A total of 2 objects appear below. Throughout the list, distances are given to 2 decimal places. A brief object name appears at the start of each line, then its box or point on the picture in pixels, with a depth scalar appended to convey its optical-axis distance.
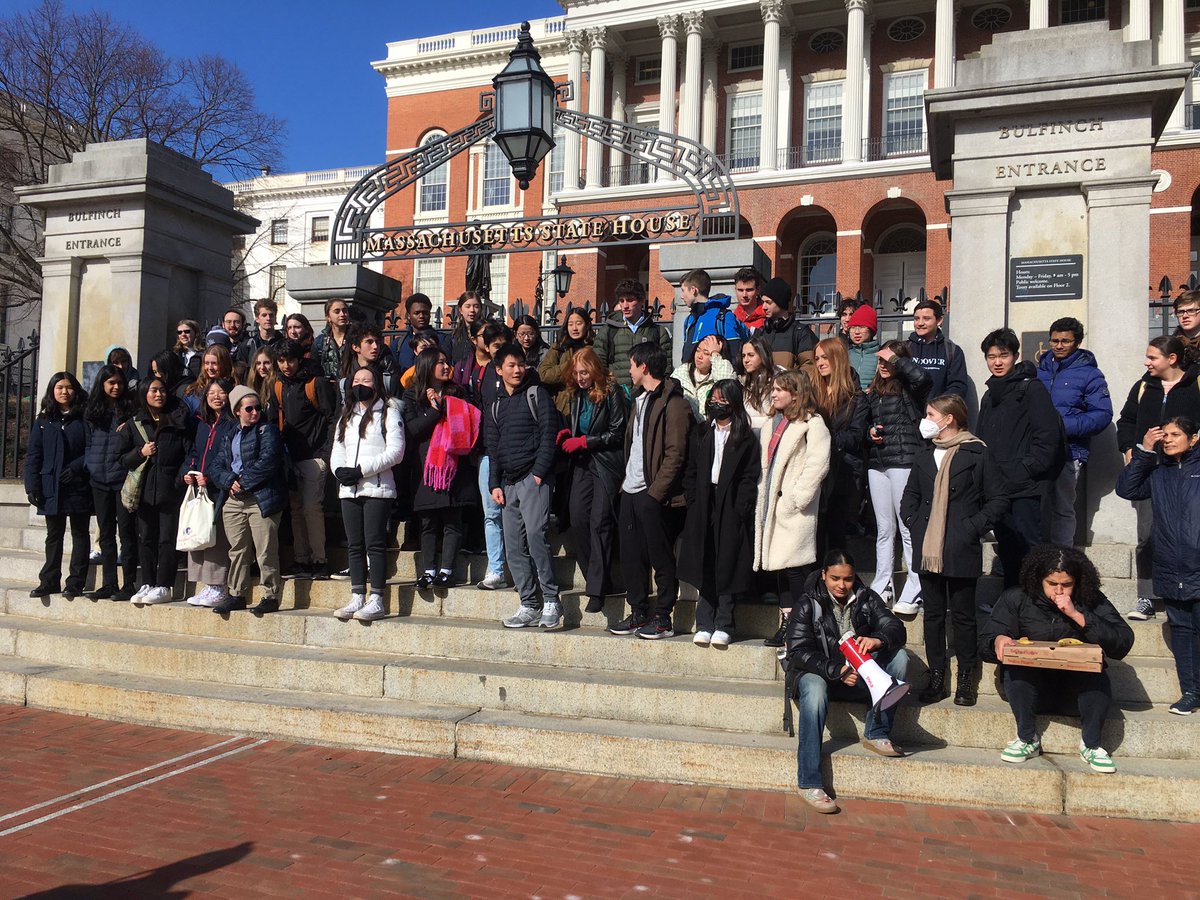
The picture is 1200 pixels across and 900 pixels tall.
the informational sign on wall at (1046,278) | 7.43
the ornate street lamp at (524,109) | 8.29
